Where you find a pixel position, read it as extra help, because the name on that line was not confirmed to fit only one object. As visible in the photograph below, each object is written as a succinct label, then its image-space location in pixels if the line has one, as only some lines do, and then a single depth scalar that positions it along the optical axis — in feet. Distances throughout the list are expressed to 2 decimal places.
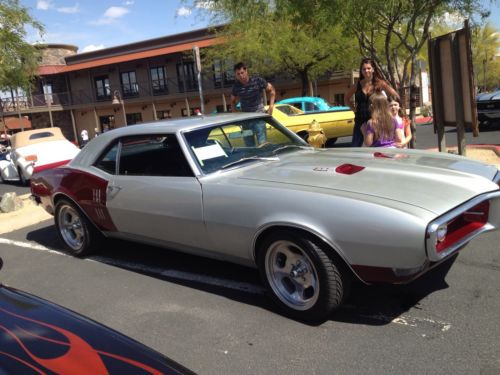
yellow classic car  43.55
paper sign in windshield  13.37
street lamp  78.37
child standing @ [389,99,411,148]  18.15
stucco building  106.42
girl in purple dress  17.63
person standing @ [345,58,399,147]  19.63
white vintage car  40.78
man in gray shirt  23.73
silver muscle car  9.69
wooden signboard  21.98
